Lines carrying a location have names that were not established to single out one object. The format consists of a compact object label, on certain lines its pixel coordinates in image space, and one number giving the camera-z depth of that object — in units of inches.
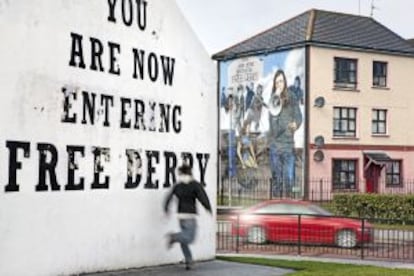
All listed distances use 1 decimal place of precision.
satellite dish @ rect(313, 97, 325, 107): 1705.2
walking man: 530.0
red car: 804.0
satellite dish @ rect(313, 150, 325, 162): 1706.4
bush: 1112.9
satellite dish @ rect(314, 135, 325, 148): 1707.7
